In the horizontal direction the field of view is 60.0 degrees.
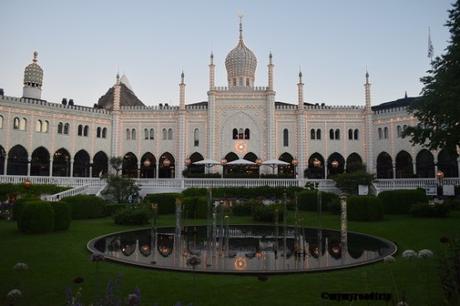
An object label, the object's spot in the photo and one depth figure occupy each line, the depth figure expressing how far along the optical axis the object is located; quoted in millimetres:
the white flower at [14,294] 4793
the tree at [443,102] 16281
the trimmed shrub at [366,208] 20719
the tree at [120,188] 32094
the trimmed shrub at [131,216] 20469
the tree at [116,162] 44938
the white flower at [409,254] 6172
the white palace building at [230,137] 45969
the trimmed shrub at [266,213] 21766
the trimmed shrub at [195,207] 24141
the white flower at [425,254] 6293
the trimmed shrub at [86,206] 22953
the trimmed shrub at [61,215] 17625
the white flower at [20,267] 5812
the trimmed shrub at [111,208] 25238
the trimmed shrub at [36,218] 16516
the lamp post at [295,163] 43900
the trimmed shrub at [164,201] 26641
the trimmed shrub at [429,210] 20875
